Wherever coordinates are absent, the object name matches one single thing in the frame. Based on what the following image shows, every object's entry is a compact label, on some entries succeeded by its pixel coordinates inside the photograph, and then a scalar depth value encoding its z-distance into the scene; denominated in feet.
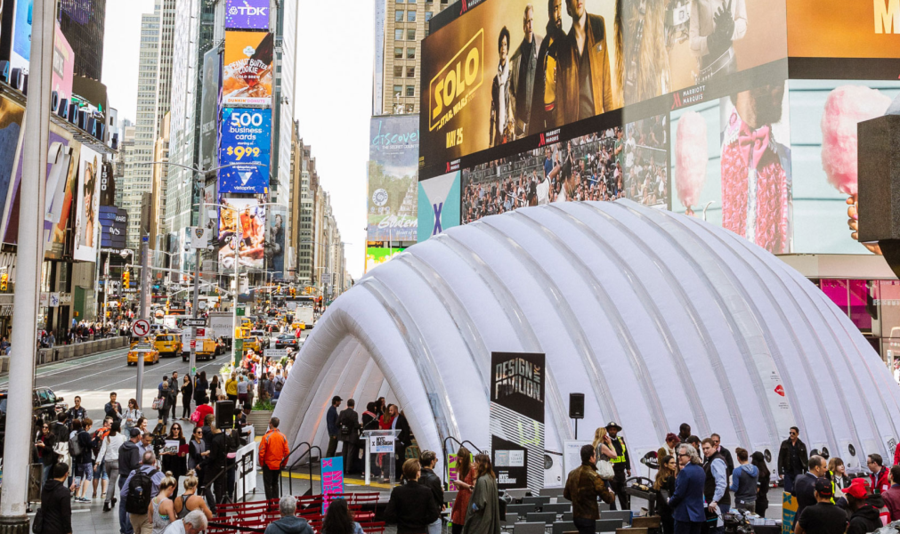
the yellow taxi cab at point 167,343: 197.47
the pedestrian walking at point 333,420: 63.93
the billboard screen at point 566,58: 121.60
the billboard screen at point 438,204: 213.25
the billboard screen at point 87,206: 234.38
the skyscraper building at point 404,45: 372.58
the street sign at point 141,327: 84.48
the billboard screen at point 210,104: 438.81
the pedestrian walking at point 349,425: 61.87
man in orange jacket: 50.03
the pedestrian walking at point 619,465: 47.03
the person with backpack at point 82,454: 53.69
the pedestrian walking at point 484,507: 32.12
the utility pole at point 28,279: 37.68
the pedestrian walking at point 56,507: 33.96
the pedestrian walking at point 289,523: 25.81
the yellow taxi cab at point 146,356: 169.70
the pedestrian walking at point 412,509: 30.55
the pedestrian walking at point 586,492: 34.06
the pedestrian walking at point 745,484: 40.73
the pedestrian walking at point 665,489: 38.24
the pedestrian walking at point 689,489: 34.30
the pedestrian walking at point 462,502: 34.99
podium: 58.80
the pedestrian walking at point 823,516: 27.27
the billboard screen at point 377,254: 296.71
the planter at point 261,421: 89.15
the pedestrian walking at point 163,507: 33.27
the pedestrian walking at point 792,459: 50.75
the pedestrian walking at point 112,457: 52.40
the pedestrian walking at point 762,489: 45.96
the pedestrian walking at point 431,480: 31.65
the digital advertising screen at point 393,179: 292.81
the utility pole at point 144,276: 108.37
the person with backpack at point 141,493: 39.47
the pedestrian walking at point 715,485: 36.90
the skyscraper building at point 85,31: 295.48
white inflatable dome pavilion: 54.90
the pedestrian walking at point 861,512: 28.66
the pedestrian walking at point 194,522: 29.01
